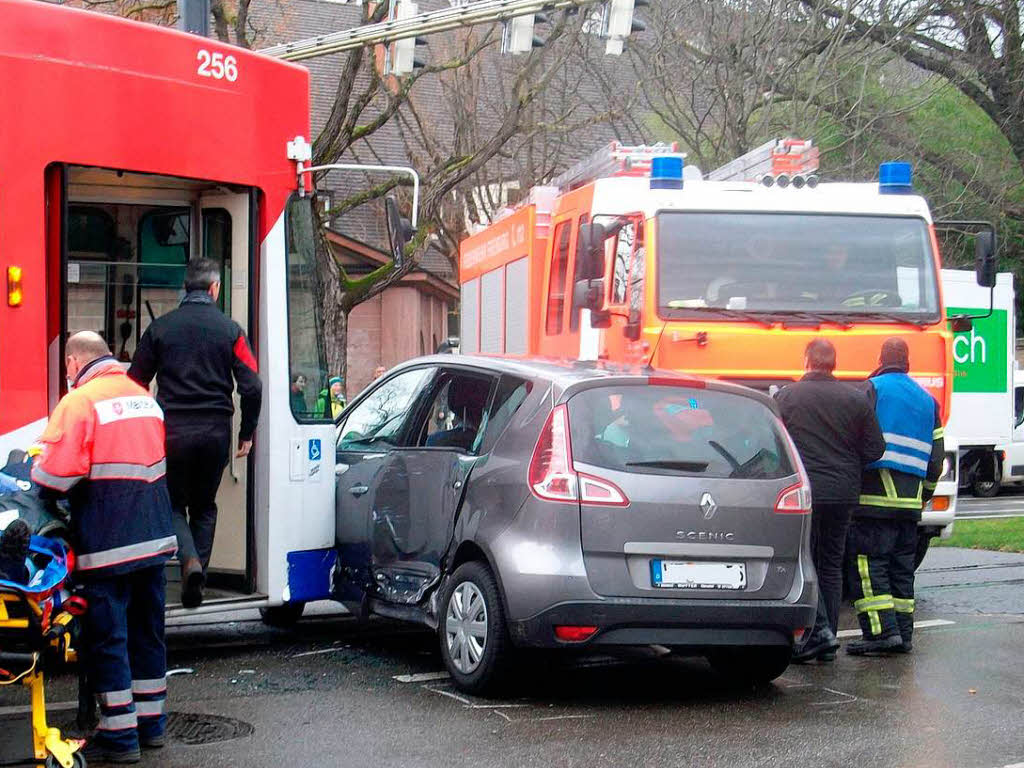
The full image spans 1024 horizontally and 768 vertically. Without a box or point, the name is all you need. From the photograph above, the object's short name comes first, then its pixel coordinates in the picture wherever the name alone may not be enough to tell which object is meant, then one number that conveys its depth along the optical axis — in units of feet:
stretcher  18.62
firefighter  29.30
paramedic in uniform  19.98
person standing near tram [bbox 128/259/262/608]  26.30
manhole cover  21.76
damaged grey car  23.17
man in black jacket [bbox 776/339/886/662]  28.17
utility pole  37.73
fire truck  33.71
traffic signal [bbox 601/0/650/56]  47.16
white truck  63.62
